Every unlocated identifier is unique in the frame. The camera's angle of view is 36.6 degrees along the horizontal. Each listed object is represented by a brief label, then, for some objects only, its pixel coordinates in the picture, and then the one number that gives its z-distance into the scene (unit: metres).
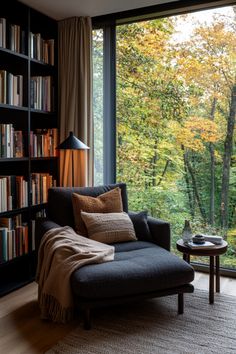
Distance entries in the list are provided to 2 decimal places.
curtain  3.62
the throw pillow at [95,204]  2.95
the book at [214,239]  2.83
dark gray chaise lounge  2.24
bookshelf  3.04
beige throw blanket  2.32
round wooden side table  2.67
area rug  2.14
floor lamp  3.29
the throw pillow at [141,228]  3.01
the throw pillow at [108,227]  2.83
